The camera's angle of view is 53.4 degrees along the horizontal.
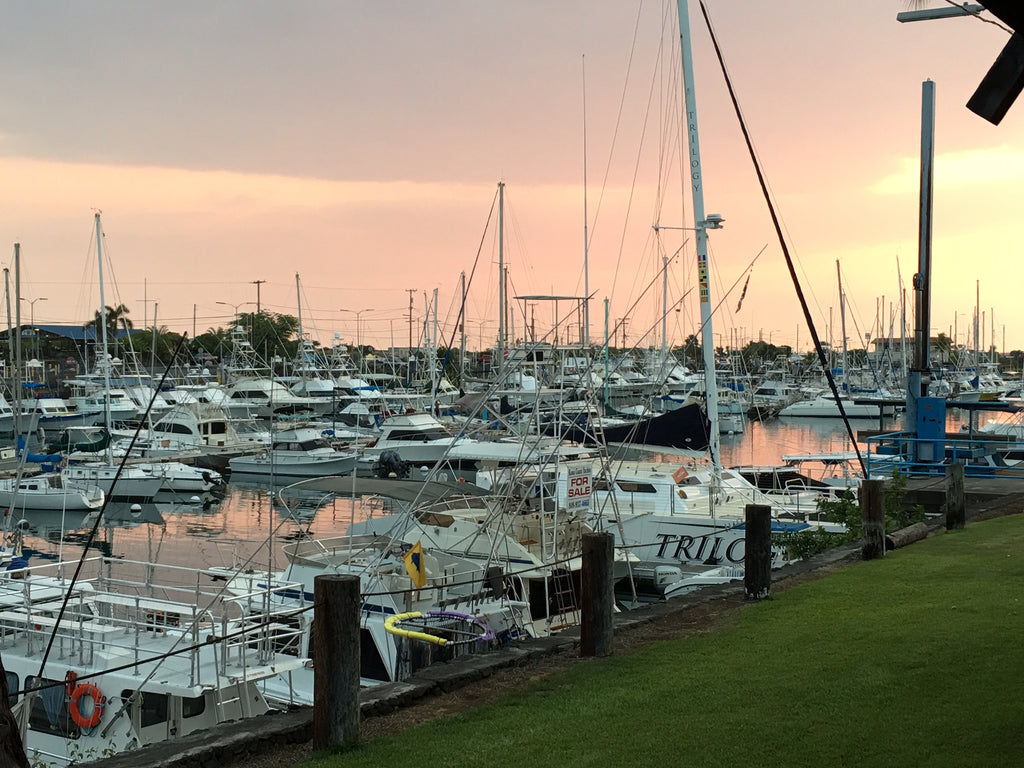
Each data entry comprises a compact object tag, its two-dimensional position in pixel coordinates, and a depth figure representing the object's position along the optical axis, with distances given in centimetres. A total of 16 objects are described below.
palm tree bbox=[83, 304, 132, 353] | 11200
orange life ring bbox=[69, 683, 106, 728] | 1305
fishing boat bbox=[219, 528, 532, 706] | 1574
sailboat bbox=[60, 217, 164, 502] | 4812
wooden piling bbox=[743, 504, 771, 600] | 1286
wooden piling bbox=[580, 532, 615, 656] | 1048
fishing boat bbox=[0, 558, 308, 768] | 1285
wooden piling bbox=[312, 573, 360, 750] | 801
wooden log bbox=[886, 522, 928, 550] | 1642
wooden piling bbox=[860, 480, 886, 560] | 1531
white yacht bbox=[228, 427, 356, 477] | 5728
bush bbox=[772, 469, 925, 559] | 1848
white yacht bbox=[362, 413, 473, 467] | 5716
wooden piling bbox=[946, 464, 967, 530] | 1770
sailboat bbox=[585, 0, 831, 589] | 2670
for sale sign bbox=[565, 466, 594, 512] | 1952
